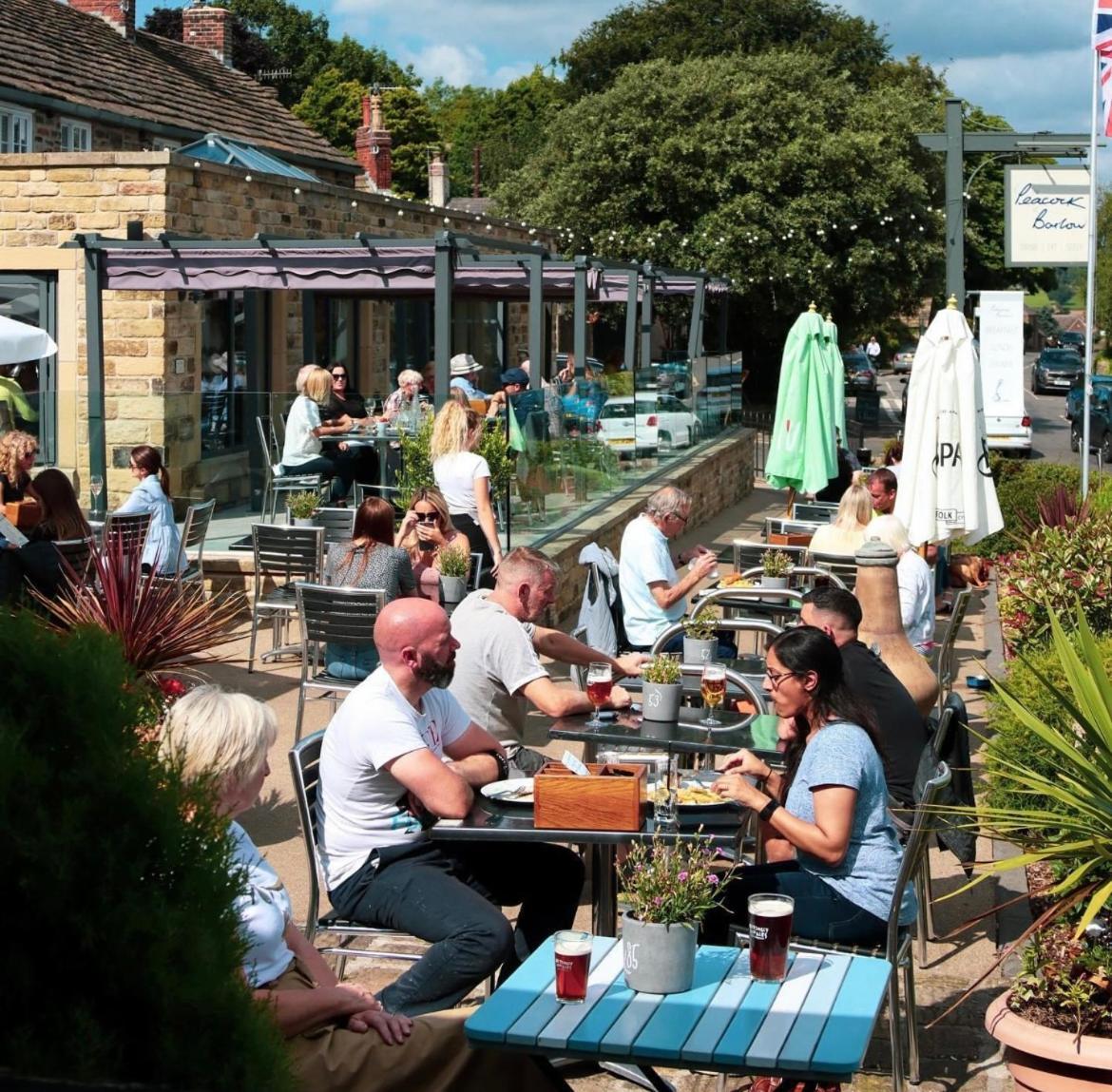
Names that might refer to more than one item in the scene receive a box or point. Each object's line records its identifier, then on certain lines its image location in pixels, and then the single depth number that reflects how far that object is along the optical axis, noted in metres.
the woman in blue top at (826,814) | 4.71
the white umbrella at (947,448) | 11.22
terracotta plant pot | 4.43
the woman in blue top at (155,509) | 10.58
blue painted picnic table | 3.43
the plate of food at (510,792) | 4.95
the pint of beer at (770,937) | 3.79
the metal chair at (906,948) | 4.61
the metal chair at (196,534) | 10.88
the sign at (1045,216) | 16.94
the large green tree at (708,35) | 47.62
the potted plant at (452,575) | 9.35
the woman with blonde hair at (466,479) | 10.82
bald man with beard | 4.59
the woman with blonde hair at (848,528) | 10.36
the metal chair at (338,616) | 8.08
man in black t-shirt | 5.84
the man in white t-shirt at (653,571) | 8.66
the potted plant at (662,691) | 5.95
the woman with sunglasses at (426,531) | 9.48
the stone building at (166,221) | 13.02
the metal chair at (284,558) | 10.59
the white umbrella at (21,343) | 11.43
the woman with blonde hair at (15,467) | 10.03
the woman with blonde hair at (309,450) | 13.26
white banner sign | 18.77
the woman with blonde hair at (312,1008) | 3.77
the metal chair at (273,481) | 13.05
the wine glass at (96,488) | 12.29
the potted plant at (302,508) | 11.85
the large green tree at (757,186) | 34.66
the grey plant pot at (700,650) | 7.17
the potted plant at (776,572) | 9.41
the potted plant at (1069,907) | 4.48
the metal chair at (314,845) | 4.85
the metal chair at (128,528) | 9.38
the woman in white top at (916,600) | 9.30
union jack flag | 14.38
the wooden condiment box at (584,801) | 4.71
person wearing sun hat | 15.38
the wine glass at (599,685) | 6.14
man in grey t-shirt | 6.05
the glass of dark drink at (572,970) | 3.69
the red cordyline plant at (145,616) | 6.98
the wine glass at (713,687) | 6.26
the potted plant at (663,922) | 3.75
